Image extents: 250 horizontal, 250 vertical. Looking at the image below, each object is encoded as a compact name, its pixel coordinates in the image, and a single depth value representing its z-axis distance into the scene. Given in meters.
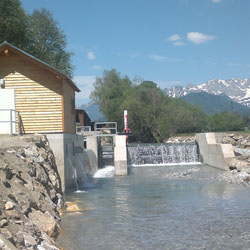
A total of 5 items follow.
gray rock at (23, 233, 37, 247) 7.50
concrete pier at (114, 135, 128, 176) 25.45
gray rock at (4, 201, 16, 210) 8.14
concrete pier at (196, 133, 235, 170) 26.73
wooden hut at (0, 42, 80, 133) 17.31
